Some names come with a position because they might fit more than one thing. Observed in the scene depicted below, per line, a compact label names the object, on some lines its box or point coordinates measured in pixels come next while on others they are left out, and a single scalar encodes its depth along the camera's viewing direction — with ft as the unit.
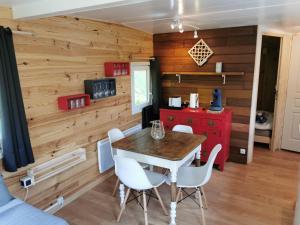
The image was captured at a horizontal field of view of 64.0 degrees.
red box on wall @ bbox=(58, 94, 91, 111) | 8.66
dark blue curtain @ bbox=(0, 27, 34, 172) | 6.67
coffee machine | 12.14
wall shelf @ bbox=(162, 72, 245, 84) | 11.89
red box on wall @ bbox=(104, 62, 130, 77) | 10.78
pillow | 6.23
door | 13.54
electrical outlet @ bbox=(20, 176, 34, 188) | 7.47
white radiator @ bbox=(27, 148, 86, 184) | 7.91
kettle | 12.78
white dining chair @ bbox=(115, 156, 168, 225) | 7.21
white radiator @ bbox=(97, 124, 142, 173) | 10.79
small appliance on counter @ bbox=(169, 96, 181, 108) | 13.10
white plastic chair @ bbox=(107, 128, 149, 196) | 9.82
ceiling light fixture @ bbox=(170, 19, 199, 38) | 9.07
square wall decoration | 12.76
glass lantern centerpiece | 8.94
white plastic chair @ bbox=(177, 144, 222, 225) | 7.68
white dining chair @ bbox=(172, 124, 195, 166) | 10.29
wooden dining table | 7.57
